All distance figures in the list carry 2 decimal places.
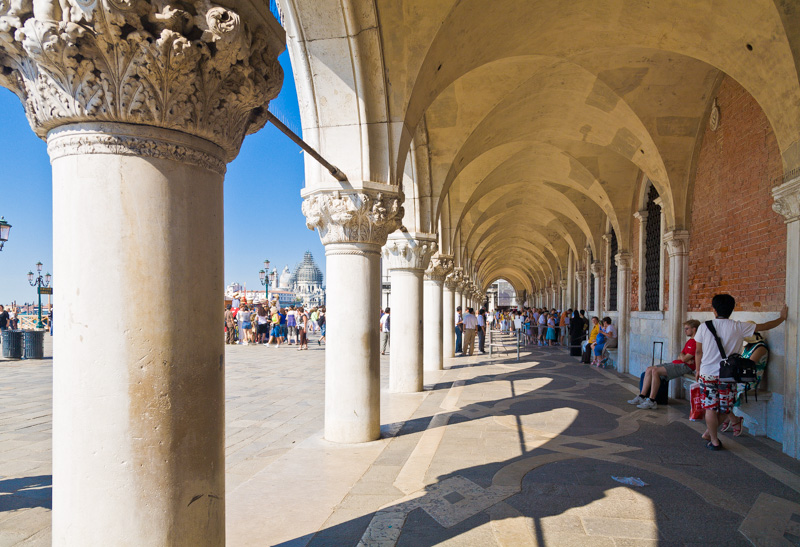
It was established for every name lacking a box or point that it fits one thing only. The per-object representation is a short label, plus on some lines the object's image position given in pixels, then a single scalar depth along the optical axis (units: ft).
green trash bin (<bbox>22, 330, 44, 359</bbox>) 42.63
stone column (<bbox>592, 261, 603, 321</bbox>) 51.75
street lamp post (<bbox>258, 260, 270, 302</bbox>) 95.55
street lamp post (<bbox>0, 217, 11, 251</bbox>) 39.47
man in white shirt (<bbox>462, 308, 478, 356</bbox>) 49.96
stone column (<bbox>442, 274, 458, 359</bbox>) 47.44
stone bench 19.86
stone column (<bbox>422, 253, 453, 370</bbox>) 37.70
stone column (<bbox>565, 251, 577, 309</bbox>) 75.24
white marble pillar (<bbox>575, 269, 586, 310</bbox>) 65.10
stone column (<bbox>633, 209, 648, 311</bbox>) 38.45
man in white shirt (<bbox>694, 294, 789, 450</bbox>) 17.40
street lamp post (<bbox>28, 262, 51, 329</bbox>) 70.28
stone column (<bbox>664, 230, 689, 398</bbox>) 29.43
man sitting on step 24.29
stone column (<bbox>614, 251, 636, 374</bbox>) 40.01
